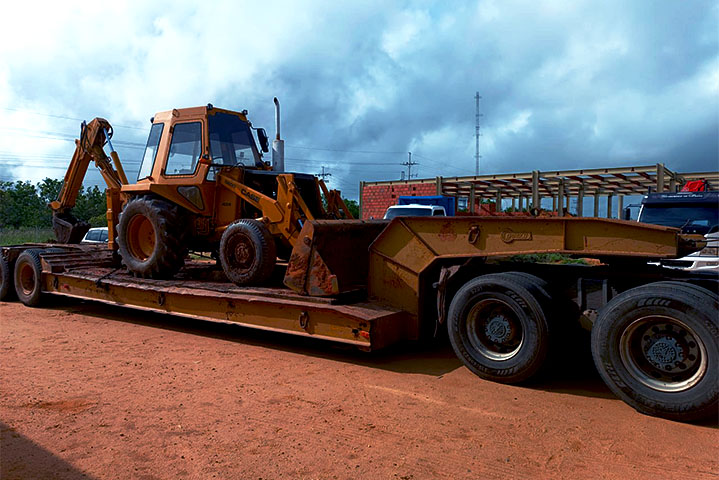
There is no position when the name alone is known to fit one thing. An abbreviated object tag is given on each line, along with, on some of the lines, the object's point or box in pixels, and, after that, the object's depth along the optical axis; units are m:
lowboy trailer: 4.21
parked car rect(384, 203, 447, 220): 16.09
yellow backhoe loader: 7.51
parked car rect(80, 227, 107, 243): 15.52
